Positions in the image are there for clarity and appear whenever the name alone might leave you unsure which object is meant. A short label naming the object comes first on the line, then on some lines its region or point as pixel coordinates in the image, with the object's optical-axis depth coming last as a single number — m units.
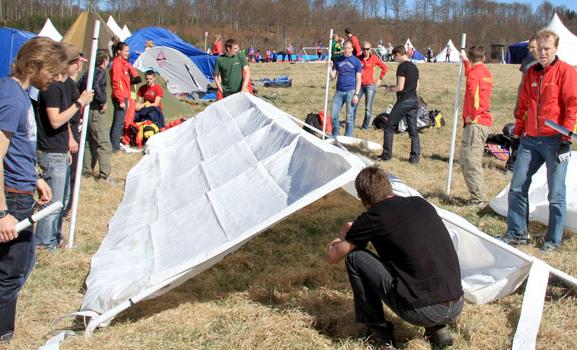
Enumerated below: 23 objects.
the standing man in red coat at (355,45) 11.91
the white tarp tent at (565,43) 19.69
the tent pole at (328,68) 9.54
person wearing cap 4.54
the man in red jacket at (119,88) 8.46
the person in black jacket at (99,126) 7.02
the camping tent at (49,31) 17.69
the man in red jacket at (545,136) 4.77
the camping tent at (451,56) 44.53
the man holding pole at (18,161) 2.96
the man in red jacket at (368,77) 11.41
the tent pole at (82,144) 5.13
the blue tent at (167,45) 19.30
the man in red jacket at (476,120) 6.51
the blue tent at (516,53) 41.62
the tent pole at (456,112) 6.78
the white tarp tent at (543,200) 5.46
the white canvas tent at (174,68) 16.97
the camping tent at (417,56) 45.50
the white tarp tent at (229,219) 3.65
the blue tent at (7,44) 14.43
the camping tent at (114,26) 22.86
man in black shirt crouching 3.09
